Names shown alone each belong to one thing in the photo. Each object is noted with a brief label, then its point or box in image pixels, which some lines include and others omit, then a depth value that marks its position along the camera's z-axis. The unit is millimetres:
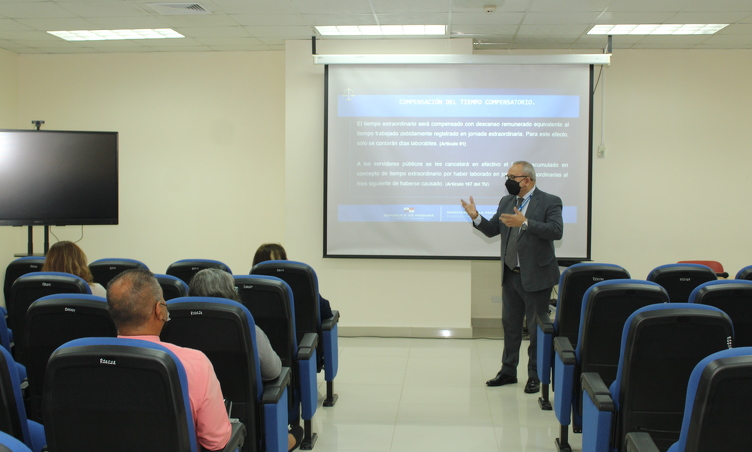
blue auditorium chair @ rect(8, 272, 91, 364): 3090
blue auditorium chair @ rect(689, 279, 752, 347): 2842
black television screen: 5695
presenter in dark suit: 4355
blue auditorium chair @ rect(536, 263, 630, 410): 3498
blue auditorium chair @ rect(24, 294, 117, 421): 2461
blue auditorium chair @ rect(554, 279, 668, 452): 2859
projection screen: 6102
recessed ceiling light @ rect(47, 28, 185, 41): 6094
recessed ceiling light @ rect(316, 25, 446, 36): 5828
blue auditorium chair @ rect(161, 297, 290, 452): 2369
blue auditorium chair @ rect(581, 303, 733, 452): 2279
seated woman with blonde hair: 3617
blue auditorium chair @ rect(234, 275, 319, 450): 3053
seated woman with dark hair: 3932
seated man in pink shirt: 1938
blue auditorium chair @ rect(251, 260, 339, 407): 3602
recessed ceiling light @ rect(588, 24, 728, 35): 5652
